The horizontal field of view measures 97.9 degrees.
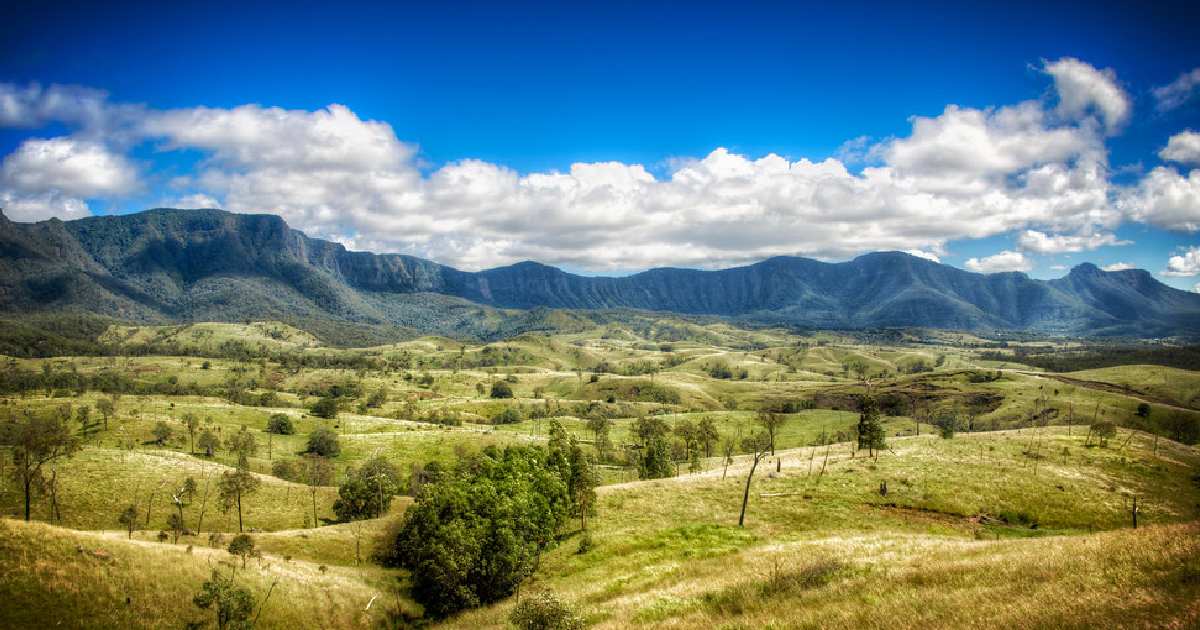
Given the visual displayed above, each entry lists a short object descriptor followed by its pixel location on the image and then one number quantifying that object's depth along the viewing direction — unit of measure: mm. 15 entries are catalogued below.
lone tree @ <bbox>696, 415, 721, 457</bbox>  132875
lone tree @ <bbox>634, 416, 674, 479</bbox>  119250
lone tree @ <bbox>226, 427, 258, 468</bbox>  163625
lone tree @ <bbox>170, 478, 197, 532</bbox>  99681
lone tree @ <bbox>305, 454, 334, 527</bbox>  142875
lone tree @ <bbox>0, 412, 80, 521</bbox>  77938
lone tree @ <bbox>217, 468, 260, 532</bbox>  93062
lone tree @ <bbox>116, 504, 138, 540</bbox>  84731
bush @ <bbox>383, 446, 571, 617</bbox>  56125
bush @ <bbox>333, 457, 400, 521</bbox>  104812
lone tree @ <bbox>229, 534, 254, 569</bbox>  53912
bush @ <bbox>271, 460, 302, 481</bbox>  144125
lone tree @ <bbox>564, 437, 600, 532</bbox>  73438
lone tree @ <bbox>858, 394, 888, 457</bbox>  94625
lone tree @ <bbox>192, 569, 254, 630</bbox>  42531
